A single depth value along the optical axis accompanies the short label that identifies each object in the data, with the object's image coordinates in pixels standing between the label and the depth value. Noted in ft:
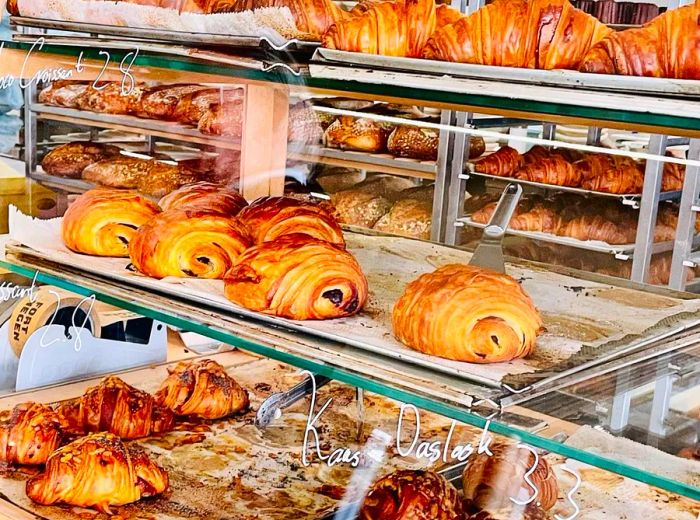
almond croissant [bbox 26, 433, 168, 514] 4.50
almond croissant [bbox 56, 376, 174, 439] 5.24
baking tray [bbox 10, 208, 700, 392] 3.28
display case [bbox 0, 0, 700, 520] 3.13
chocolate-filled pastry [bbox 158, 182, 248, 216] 4.60
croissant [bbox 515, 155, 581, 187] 10.91
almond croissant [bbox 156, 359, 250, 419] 5.54
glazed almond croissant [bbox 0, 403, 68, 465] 4.95
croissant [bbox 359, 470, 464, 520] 4.07
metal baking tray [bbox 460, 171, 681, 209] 9.97
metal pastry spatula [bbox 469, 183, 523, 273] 4.33
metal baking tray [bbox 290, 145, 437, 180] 11.64
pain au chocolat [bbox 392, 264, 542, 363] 3.22
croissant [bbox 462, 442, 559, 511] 3.91
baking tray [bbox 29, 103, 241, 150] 6.09
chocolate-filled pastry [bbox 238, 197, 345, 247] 4.33
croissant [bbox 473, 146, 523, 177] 11.21
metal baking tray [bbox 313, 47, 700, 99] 2.88
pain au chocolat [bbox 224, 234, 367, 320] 3.70
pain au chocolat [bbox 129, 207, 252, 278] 4.20
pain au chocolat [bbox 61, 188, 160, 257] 4.67
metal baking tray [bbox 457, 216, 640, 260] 10.06
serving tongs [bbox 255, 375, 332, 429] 5.21
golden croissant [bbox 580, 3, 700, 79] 2.88
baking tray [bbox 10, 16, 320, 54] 4.03
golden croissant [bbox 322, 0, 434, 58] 3.74
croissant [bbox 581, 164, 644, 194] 10.11
